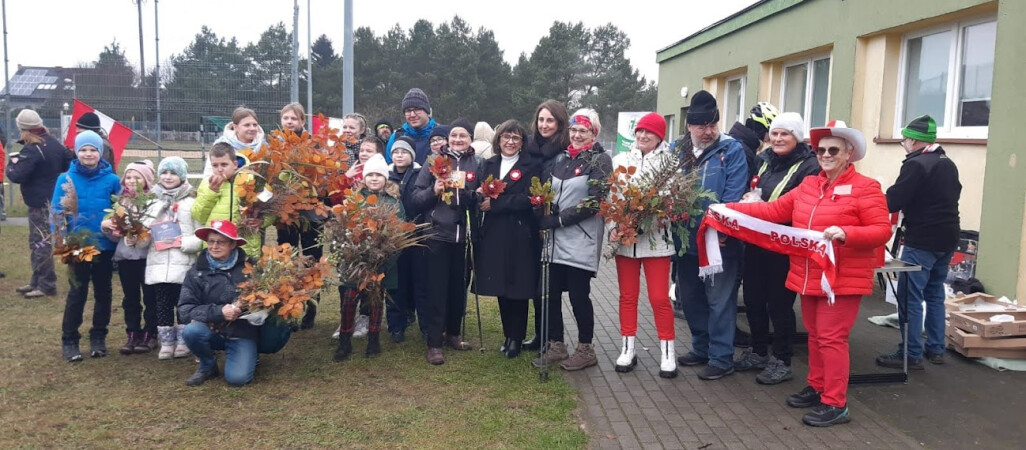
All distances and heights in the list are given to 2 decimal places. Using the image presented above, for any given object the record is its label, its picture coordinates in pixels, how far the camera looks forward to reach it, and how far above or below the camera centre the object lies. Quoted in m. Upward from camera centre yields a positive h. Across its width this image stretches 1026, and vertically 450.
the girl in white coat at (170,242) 5.88 -0.63
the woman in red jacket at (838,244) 4.55 -0.38
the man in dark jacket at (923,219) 5.81 -0.28
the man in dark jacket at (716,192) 5.55 -0.12
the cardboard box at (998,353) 6.03 -1.34
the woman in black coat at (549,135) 5.88 +0.28
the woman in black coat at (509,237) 5.91 -0.53
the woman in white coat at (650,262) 5.59 -0.66
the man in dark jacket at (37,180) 8.55 -0.29
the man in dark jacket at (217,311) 5.39 -1.07
